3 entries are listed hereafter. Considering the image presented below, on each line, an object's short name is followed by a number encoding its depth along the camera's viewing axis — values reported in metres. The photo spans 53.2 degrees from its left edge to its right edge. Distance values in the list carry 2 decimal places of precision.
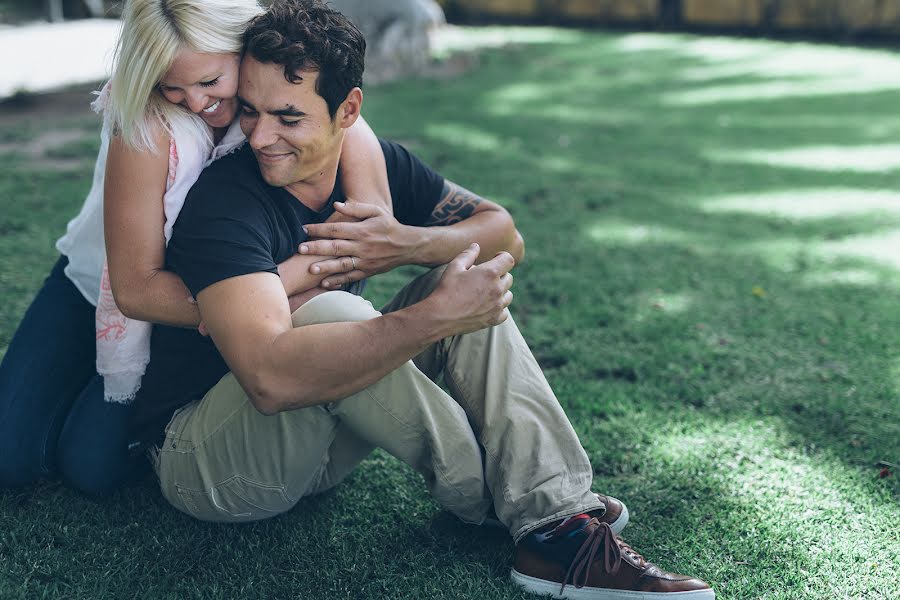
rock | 9.59
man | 1.98
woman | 2.11
